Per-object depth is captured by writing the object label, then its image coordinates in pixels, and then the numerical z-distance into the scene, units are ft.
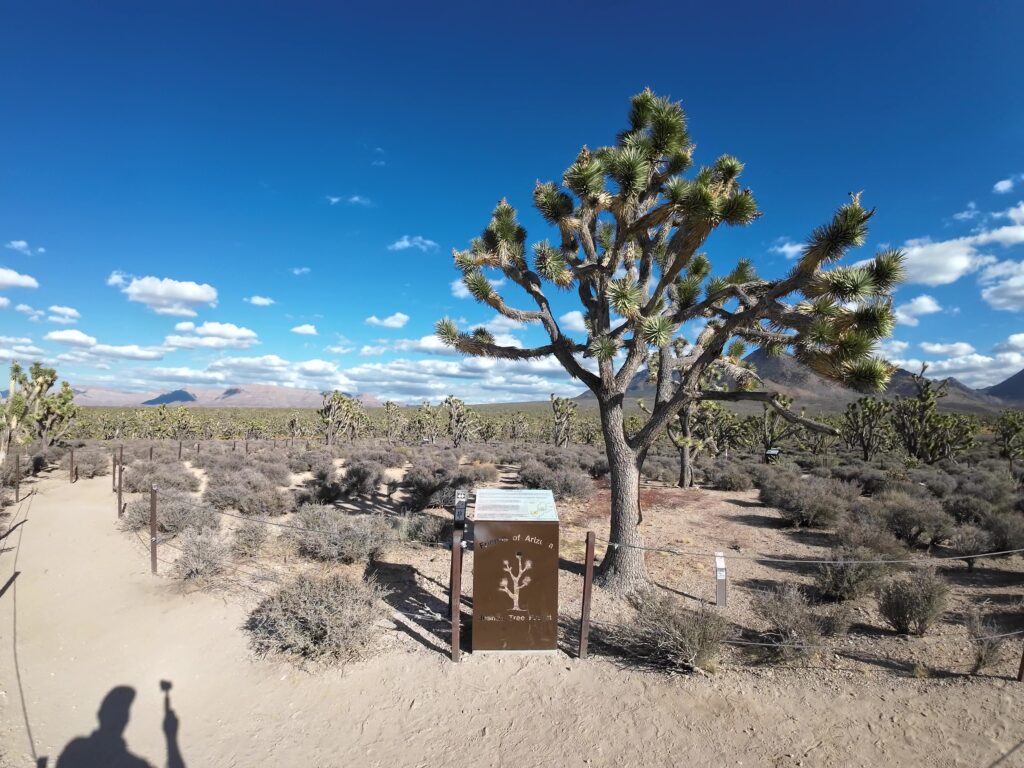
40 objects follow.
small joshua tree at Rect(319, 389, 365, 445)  128.42
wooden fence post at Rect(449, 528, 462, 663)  18.26
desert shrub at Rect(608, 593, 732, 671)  17.49
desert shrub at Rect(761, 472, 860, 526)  40.11
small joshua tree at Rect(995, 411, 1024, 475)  86.28
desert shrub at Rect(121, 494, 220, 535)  33.04
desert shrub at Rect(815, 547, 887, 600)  23.59
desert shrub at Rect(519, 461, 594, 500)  51.44
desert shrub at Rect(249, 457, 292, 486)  58.65
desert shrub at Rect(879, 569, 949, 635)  19.69
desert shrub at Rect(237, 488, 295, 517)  42.09
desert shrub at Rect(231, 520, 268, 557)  29.17
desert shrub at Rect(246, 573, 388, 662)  18.84
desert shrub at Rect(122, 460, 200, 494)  51.13
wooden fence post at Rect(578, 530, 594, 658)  17.75
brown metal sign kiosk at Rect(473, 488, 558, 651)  18.72
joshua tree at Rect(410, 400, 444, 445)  161.79
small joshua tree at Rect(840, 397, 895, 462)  85.87
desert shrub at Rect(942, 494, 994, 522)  36.22
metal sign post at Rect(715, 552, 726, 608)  21.56
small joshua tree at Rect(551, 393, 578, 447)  121.70
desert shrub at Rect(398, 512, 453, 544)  34.19
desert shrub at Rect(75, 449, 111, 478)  62.13
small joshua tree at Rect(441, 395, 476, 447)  129.80
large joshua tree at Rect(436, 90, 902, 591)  20.13
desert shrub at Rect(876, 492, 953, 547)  32.89
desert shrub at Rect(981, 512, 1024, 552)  29.37
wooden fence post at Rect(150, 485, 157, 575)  26.46
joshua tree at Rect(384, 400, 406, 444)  159.37
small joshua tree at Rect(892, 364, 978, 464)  77.00
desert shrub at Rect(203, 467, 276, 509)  42.96
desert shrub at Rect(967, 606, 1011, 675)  16.42
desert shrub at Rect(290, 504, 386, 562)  29.04
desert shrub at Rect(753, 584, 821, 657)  17.89
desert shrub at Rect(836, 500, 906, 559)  28.91
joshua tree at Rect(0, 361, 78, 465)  42.93
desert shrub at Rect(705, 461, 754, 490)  60.29
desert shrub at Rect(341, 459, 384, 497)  53.67
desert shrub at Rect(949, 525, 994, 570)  29.89
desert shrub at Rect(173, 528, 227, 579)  25.43
